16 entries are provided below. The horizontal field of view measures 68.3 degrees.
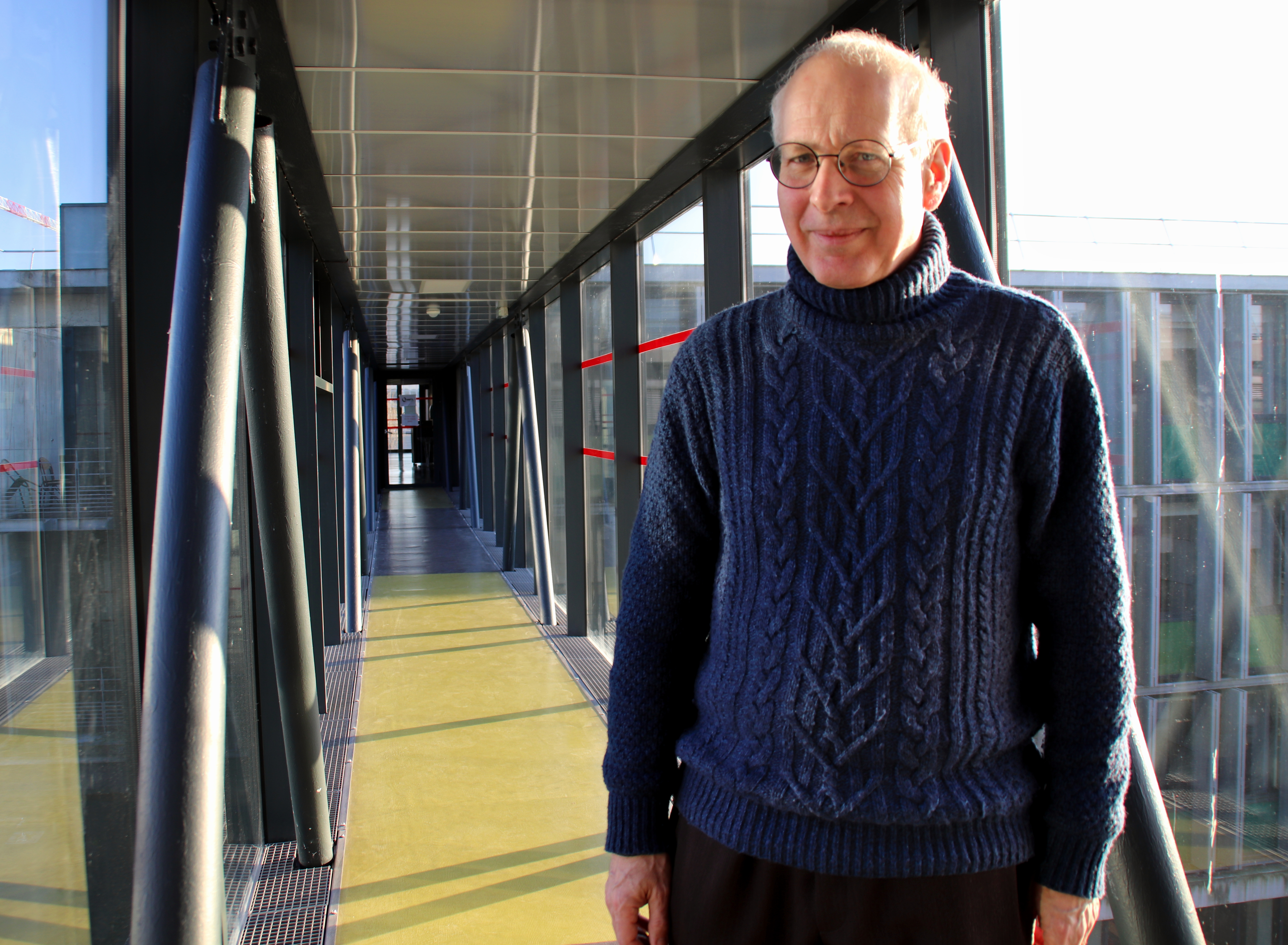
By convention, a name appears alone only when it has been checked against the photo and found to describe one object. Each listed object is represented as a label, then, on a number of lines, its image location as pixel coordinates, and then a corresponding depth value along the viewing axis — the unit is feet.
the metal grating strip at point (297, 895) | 8.38
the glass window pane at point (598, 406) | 20.24
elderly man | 3.13
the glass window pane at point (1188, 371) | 4.77
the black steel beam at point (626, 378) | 16.65
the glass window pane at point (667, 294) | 13.99
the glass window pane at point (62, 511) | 4.38
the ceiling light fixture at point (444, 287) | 22.94
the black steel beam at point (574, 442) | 20.76
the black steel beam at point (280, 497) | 7.02
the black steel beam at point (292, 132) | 7.64
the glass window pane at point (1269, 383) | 4.60
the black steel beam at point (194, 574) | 3.53
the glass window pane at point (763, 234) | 11.34
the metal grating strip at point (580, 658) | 16.17
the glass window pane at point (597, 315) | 20.04
